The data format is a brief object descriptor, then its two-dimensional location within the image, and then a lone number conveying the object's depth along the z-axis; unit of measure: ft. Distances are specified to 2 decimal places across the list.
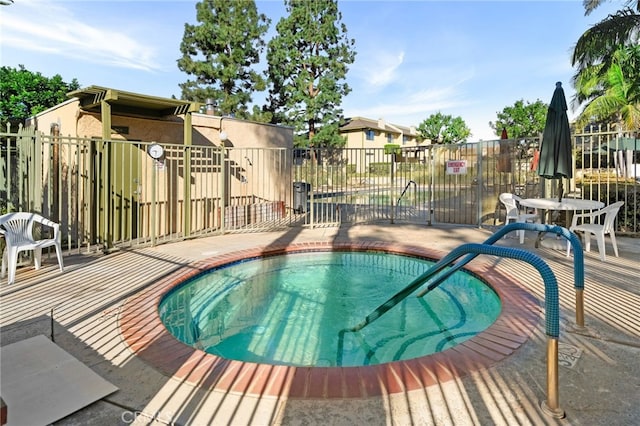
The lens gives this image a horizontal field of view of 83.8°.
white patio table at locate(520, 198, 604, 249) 18.79
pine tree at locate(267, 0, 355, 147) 83.56
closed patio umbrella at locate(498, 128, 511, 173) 28.66
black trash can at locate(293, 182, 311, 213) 40.27
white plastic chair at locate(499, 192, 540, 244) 23.25
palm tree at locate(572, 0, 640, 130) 31.17
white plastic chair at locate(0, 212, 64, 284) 14.70
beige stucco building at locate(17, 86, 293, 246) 21.98
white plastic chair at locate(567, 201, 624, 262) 17.98
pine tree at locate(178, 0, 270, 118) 73.56
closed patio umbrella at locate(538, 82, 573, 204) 19.16
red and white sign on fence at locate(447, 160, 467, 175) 30.30
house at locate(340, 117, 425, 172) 131.85
